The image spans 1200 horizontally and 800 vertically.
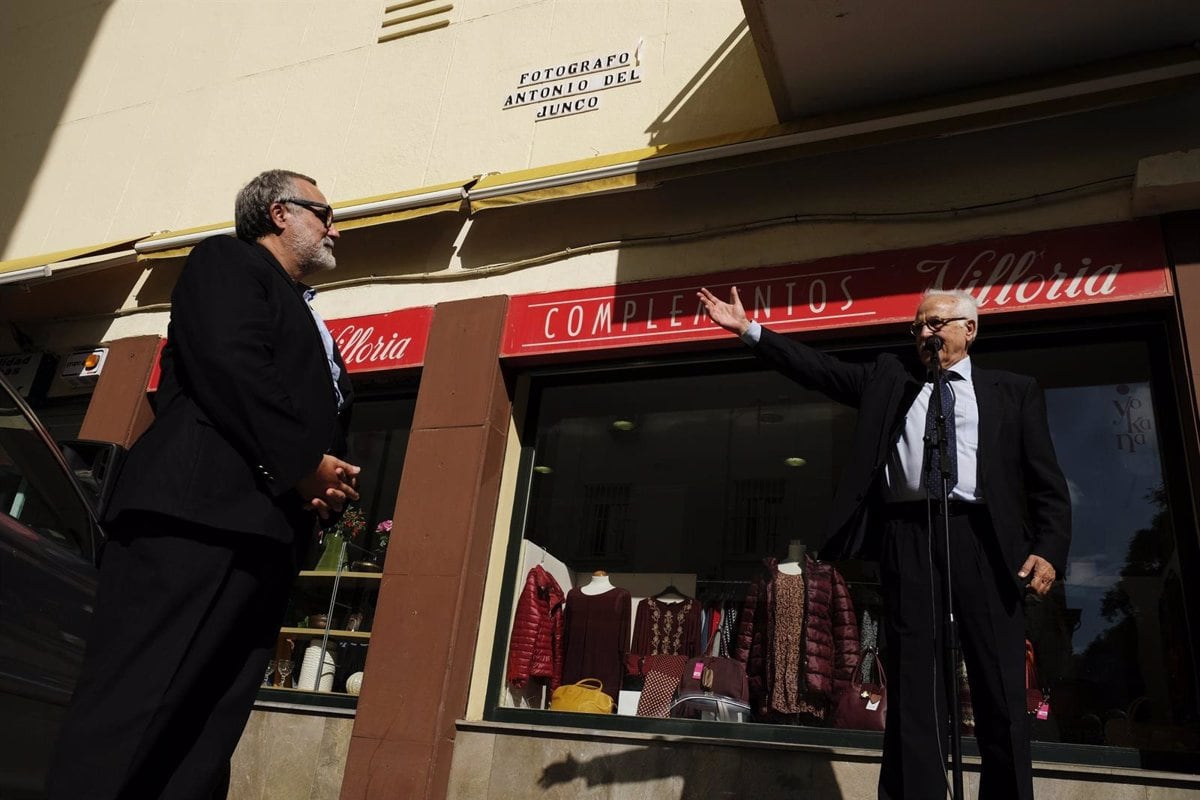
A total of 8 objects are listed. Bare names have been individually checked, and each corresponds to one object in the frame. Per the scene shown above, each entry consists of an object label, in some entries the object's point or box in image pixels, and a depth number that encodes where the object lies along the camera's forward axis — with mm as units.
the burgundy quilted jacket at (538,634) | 6309
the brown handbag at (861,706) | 5359
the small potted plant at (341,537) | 7234
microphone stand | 2820
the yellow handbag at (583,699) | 6094
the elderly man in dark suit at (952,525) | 3234
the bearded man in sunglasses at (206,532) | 2248
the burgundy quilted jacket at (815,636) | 5711
